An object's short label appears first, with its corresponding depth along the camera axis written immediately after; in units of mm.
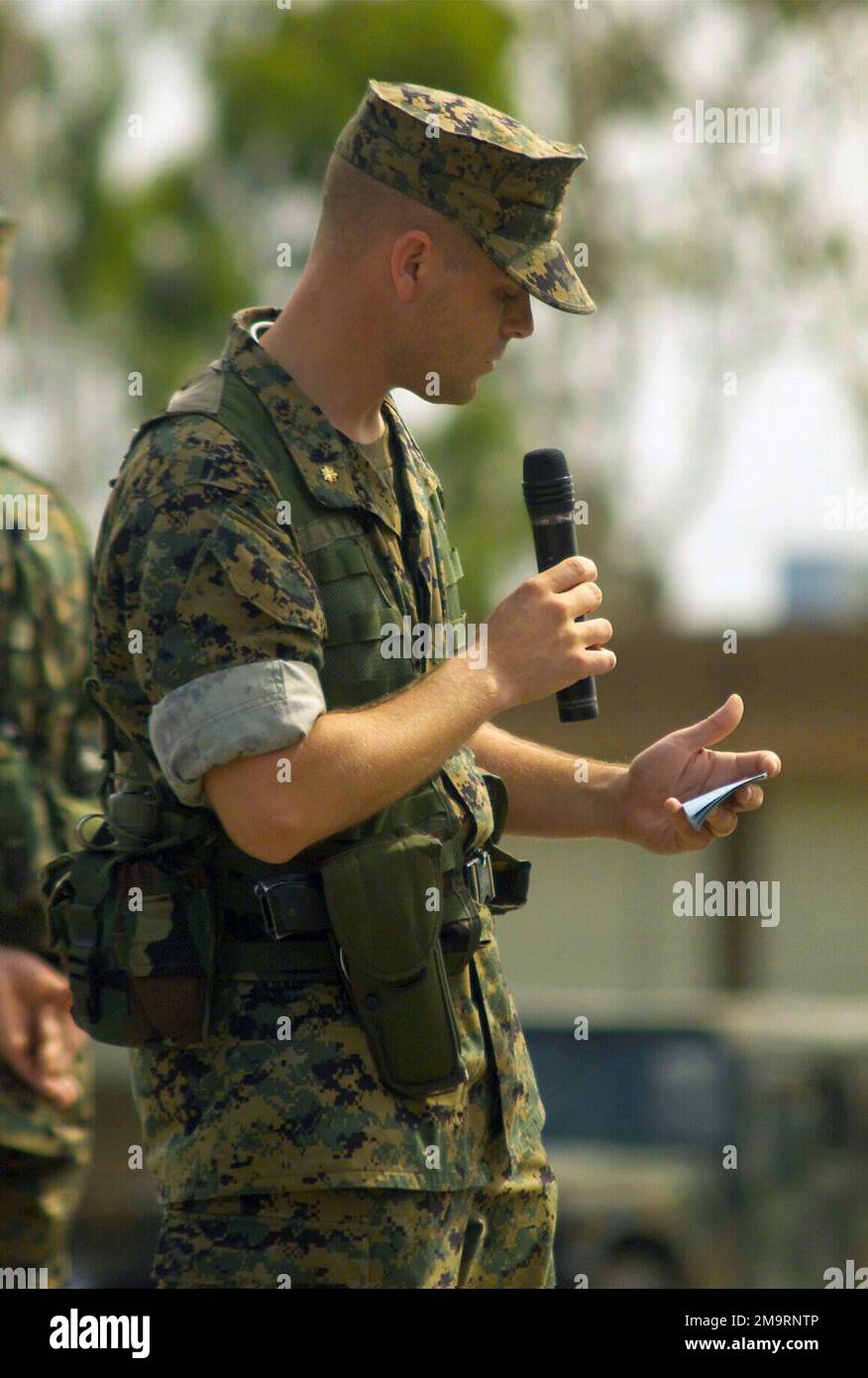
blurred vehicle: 20406
